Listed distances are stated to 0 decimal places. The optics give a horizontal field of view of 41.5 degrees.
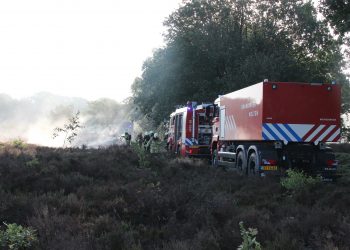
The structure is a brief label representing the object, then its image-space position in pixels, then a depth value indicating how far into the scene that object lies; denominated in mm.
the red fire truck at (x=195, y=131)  23344
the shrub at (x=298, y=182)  11112
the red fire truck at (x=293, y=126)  14336
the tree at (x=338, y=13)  17234
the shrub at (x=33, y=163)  13163
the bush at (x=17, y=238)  6242
